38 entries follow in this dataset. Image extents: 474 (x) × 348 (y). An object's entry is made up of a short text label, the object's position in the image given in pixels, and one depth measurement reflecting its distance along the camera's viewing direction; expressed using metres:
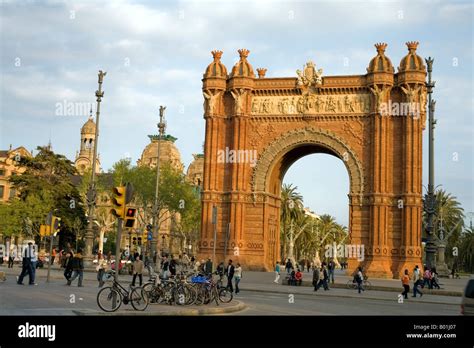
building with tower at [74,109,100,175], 136.38
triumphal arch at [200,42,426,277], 46.28
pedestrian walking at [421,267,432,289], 33.00
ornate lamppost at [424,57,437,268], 32.28
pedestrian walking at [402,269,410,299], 28.51
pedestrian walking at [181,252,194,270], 48.70
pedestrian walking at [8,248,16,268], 45.41
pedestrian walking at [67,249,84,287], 26.50
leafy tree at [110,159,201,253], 71.31
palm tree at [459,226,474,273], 72.50
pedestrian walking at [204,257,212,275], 32.74
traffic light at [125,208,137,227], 16.12
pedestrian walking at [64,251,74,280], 26.83
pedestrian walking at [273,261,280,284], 38.94
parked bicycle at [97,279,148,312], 15.95
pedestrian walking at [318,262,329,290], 32.71
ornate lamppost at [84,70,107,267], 39.03
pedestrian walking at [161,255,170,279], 31.49
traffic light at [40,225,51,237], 29.13
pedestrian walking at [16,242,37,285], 24.89
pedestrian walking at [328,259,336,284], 38.22
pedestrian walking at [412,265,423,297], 29.61
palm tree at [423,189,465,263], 75.96
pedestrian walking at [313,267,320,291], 32.72
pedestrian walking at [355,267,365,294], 31.27
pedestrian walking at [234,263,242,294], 28.17
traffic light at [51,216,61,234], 29.00
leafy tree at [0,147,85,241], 64.12
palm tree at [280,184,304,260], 75.81
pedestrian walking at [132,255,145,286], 26.62
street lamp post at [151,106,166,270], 50.44
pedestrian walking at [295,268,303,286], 36.88
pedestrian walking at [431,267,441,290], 33.32
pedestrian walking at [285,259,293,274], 47.16
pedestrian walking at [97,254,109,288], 26.30
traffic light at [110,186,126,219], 15.62
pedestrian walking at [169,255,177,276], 31.86
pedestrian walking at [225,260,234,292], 27.02
